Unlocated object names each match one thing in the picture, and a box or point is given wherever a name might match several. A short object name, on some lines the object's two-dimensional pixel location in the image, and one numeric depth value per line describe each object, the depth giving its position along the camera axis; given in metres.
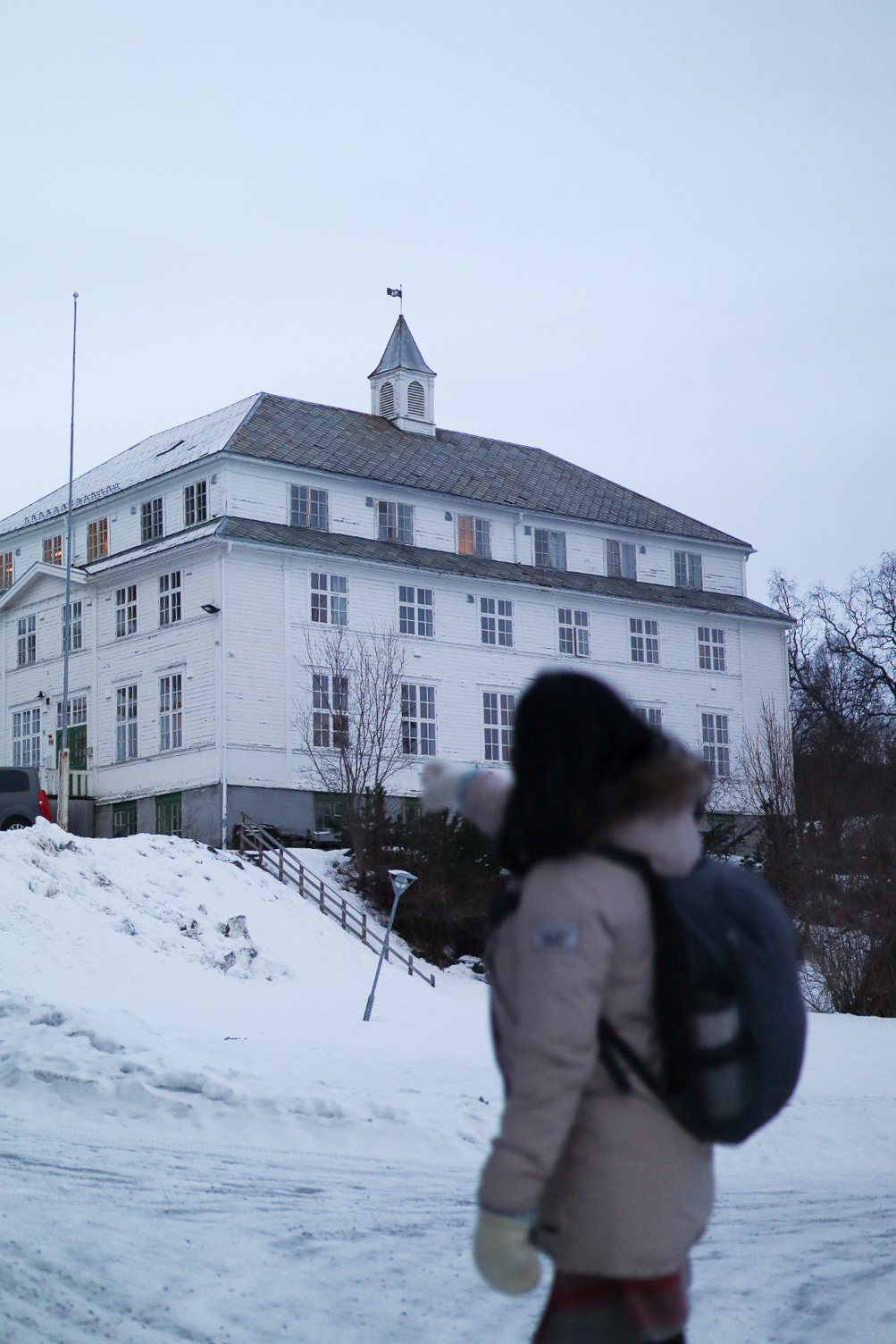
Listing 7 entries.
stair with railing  33.91
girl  3.42
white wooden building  40.69
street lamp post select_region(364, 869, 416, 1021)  24.05
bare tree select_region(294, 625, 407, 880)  40.78
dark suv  36.19
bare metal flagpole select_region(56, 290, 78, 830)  38.53
